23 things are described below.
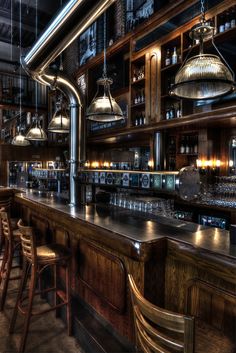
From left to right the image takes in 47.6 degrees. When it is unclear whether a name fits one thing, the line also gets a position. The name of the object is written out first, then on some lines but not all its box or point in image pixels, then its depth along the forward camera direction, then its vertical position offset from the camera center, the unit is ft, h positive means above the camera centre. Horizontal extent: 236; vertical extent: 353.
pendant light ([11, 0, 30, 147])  20.38 +2.32
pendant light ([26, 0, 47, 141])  16.15 +2.21
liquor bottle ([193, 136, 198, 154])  14.67 +1.38
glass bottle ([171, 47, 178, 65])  13.74 +5.83
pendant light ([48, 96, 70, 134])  13.48 +2.43
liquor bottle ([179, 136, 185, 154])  15.09 +1.39
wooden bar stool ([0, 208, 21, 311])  8.87 -2.39
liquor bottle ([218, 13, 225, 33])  11.52 +6.44
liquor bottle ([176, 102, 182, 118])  13.81 +3.10
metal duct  5.90 +3.49
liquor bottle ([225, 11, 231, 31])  11.34 +6.48
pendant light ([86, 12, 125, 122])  9.64 +2.34
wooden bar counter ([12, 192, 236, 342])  4.51 -1.99
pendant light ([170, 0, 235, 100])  6.58 +2.58
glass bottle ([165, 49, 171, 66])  14.27 +6.00
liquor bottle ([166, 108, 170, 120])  14.72 +3.15
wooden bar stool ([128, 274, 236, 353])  2.83 -1.96
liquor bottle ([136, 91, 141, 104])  16.54 +4.61
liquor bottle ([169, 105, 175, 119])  14.59 +3.18
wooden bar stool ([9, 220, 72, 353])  7.00 -2.53
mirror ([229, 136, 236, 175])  13.26 +0.73
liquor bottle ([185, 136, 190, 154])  14.90 +1.37
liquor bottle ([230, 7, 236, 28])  11.20 +6.62
